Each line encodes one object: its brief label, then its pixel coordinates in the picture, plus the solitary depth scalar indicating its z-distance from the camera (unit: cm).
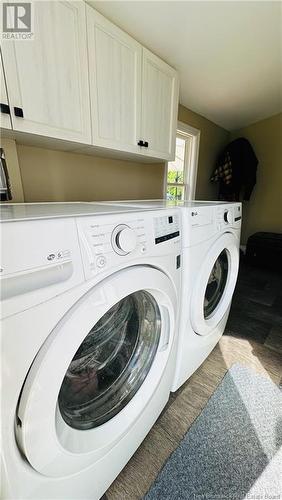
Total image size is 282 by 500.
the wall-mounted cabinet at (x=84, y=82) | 86
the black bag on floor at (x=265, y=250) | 277
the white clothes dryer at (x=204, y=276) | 88
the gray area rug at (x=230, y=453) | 78
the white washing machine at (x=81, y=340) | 38
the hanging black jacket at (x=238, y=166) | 288
